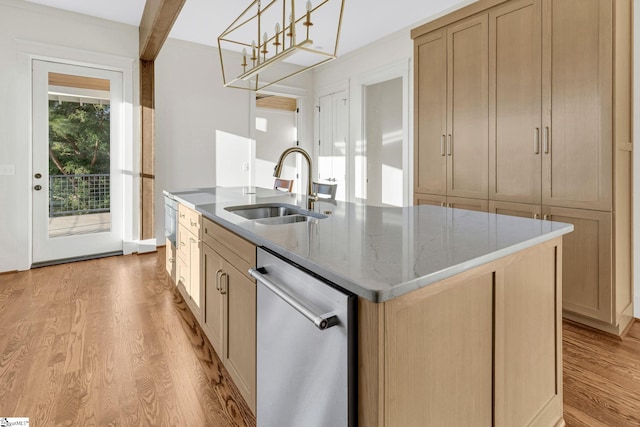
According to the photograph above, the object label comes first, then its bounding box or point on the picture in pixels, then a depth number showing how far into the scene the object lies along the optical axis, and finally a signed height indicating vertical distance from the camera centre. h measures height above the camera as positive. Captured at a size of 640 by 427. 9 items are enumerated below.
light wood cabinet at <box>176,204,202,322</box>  2.27 -0.33
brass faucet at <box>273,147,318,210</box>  2.08 +0.28
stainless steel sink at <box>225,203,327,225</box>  1.91 -0.02
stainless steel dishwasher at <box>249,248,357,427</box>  0.86 -0.39
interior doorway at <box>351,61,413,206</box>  5.08 +1.01
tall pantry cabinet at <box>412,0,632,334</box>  2.26 +0.60
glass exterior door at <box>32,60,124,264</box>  3.99 +0.55
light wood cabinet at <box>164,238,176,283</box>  3.09 -0.44
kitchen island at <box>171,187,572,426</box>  0.83 -0.27
